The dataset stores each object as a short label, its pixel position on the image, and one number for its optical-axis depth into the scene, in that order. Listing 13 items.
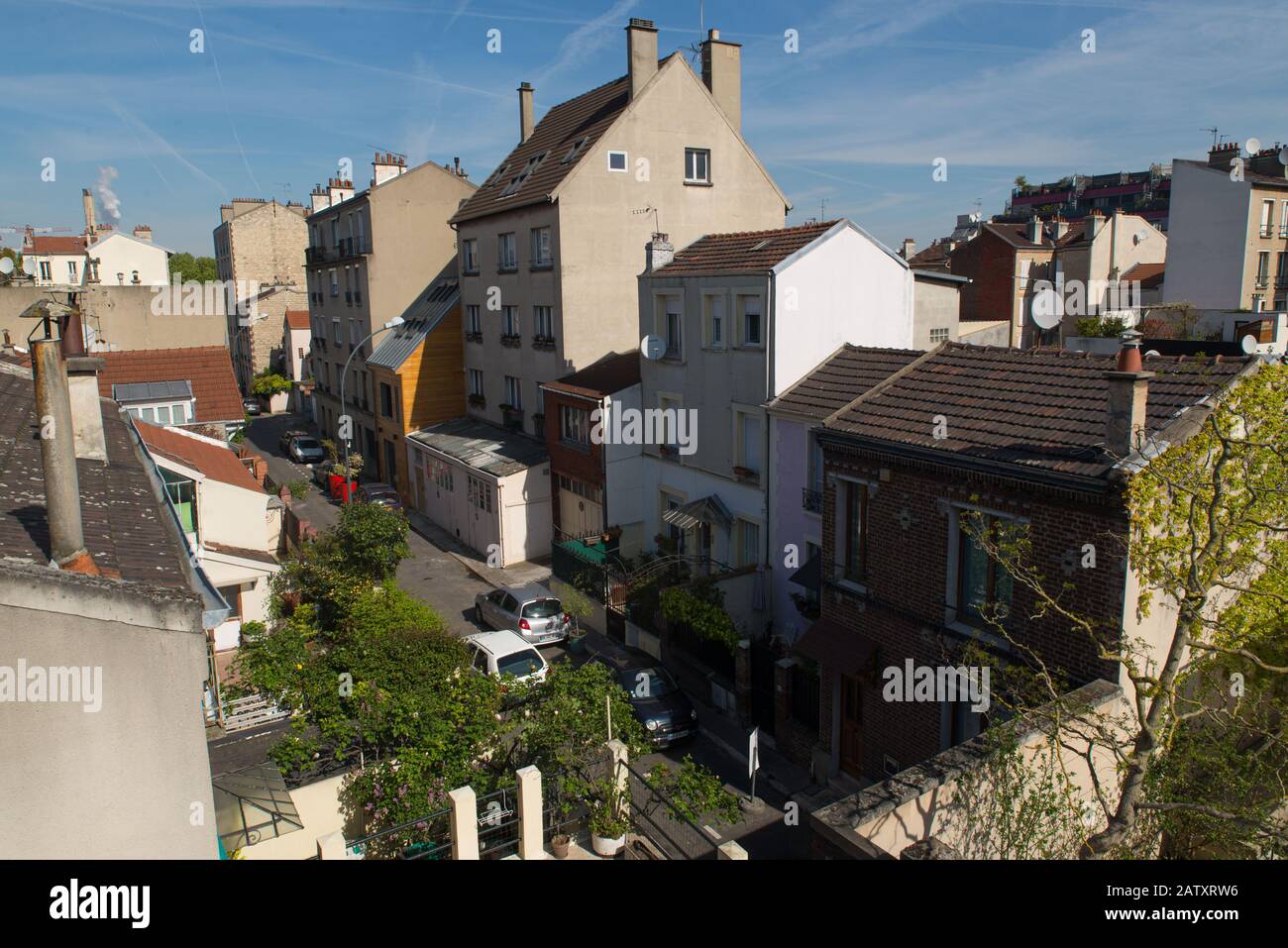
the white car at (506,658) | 18.19
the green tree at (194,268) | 84.81
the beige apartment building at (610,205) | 28.62
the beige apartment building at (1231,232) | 43.41
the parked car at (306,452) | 44.41
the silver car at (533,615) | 21.66
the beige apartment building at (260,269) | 68.00
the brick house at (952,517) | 11.30
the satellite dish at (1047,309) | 46.06
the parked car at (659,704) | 16.84
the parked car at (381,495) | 31.85
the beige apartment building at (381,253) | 39.19
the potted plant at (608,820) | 10.93
